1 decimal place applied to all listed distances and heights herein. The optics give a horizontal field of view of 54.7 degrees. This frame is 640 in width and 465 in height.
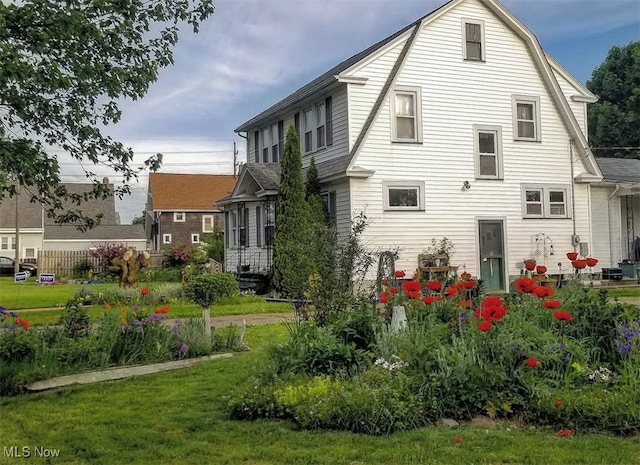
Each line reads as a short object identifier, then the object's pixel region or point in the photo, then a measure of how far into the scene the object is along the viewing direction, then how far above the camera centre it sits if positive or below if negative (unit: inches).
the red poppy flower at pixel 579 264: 270.6 -5.6
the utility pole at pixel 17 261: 1486.2 -0.3
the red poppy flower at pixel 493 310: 219.6 -20.6
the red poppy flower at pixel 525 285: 246.3 -13.3
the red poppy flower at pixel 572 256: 278.1 -2.0
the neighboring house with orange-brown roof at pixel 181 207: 1892.2 +156.8
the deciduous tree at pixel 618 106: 1565.0 +376.2
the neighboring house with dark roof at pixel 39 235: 1973.4 +79.9
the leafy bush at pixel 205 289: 359.3 -18.1
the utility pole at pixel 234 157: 1996.4 +332.1
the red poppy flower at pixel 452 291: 259.0 -15.7
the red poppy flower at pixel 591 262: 276.8 -4.9
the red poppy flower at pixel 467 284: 266.1 -13.4
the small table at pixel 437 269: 697.0 -17.4
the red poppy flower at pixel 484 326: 214.1 -25.4
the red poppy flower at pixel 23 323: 290.1 -29.6
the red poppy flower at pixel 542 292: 240.4 -15.5
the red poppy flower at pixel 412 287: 252.4 -13.4
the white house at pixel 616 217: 860.6 +48.3
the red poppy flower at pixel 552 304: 225.0 -19.1
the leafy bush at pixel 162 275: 1172.2 -32.7
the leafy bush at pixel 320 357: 232.7 -39.0
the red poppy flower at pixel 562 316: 223.0 -23.2
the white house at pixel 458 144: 716.7 +135.5
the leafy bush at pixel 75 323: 310.5 -32.2
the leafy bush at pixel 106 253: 1173.2 +12.8
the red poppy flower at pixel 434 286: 259.6 -13.5
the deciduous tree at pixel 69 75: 238.8 +75.6
